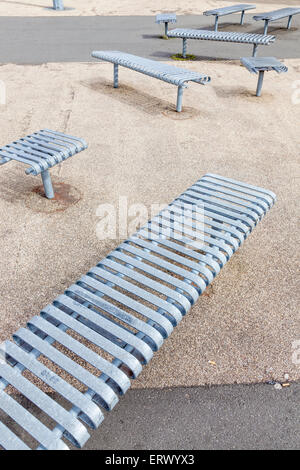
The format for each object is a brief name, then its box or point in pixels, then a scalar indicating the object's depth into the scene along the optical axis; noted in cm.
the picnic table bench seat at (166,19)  1024
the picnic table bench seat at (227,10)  1070
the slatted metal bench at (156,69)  591
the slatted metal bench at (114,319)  170
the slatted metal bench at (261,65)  654
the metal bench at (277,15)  1026
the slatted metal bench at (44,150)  373
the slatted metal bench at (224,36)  805
